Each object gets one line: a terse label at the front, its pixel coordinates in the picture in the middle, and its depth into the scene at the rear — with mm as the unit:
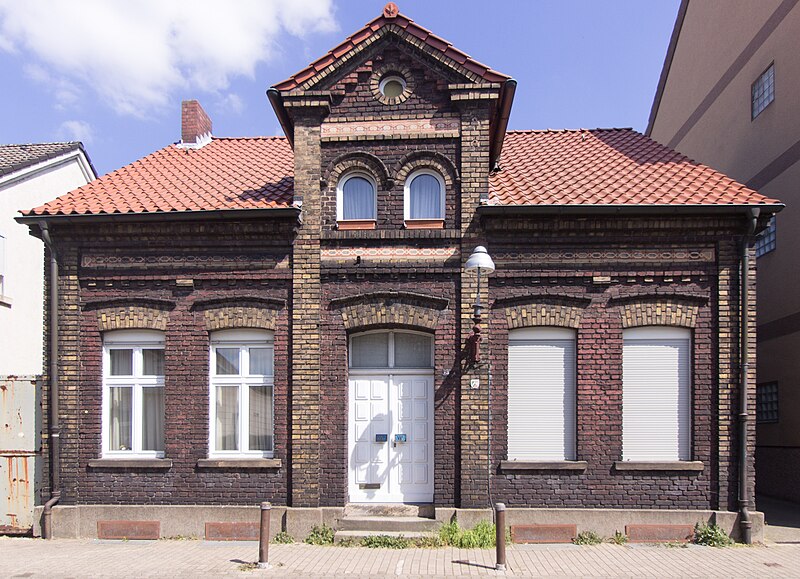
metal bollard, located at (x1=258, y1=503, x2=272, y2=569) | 9078
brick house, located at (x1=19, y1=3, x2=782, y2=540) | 10562
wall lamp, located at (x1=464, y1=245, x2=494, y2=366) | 9727
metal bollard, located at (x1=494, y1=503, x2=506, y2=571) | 8789
